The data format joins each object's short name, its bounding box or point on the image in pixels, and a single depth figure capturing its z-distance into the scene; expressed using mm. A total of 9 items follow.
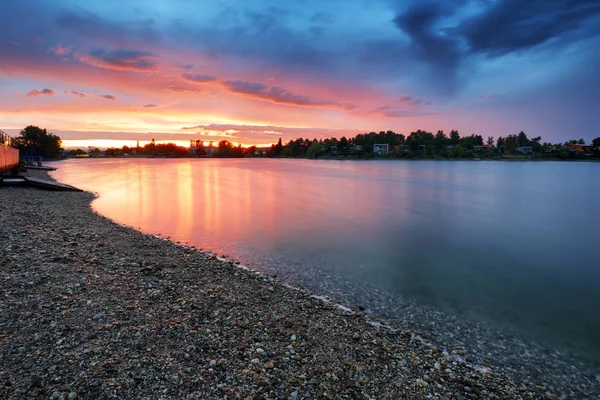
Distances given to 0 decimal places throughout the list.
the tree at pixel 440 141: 189125
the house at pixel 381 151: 196588
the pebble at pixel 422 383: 4805
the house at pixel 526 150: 186475
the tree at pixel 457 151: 178212
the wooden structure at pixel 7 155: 28875
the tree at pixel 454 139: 196750
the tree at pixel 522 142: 196650
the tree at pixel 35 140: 102381
